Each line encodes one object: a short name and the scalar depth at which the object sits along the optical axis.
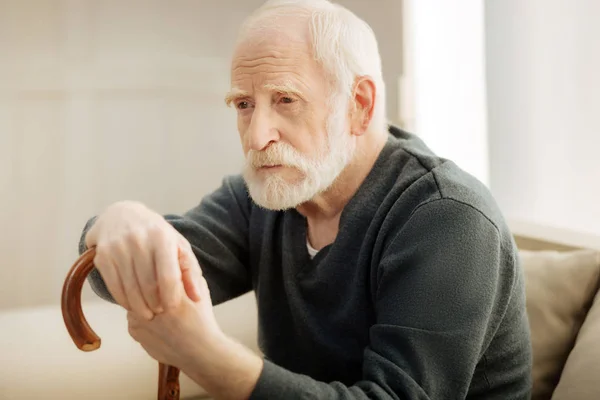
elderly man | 0.78
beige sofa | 1.28
